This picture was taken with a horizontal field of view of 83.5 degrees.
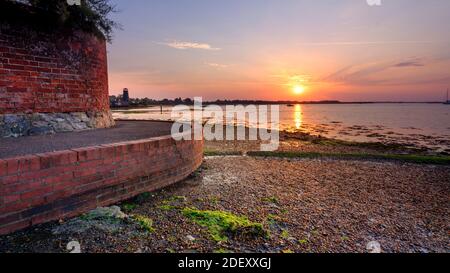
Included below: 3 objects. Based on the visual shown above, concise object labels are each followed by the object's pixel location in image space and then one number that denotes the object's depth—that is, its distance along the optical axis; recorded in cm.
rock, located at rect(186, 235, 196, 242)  286
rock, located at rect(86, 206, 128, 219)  313
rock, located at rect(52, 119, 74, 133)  547
